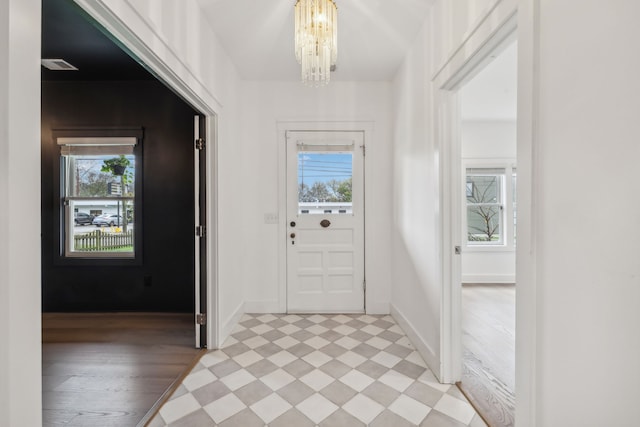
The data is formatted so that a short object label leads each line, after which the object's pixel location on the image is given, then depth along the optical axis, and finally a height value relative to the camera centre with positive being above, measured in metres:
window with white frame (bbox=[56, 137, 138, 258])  3.39 +0.05
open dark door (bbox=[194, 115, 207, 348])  2.48 -0.12
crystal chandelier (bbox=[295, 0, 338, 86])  1.81 +1.11
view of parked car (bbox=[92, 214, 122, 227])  3.42 -0.12
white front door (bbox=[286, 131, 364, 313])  3.36 -0.13
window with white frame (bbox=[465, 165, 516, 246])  4.89 +0.08
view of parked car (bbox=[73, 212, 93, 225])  3.42 -0.10
